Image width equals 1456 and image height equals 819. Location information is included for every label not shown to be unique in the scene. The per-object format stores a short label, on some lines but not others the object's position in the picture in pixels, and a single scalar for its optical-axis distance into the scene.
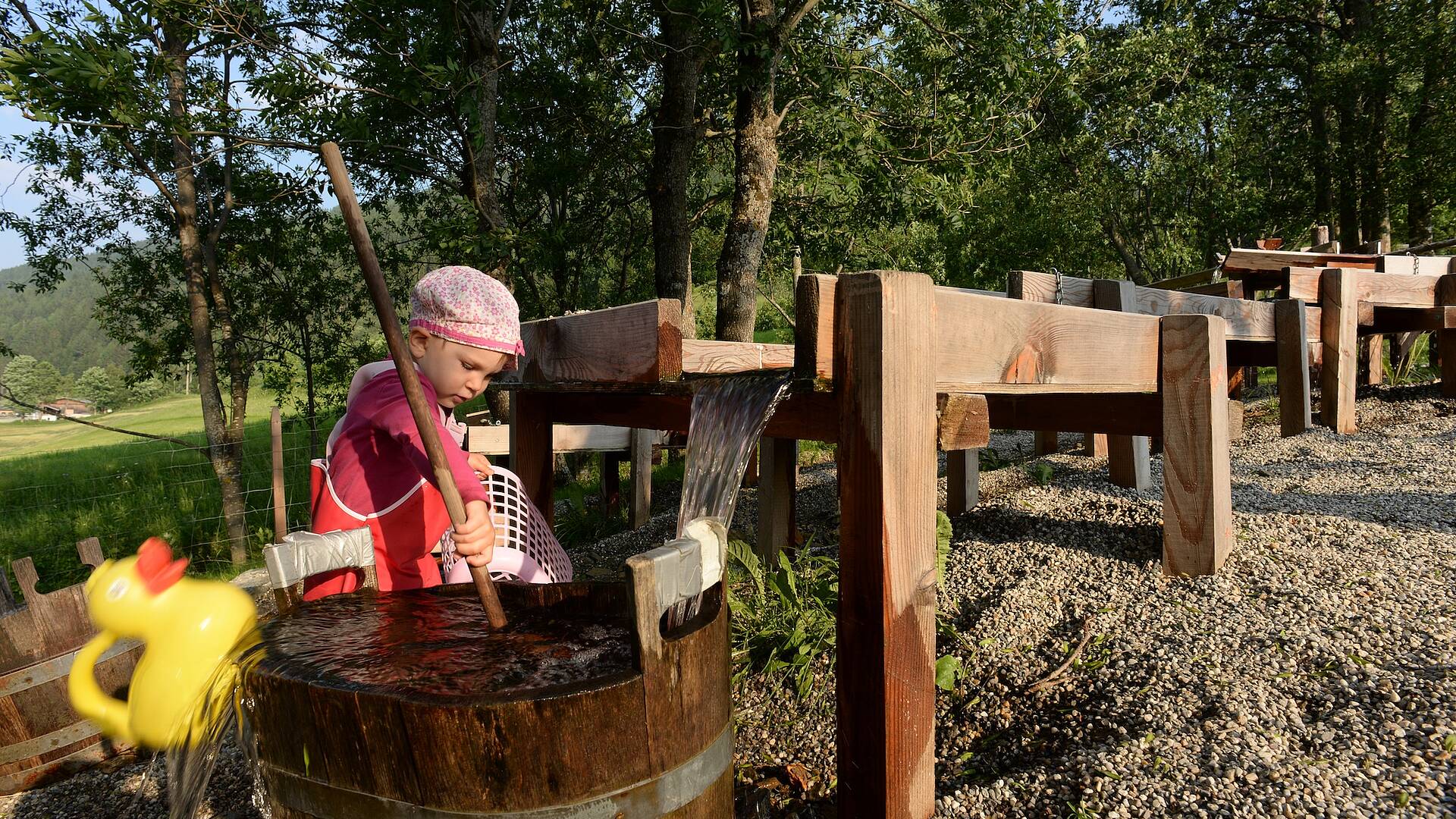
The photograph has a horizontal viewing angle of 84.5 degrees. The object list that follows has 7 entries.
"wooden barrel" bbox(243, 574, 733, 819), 1.38
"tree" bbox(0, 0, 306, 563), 6.21
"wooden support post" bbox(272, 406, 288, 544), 6.80
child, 2.46
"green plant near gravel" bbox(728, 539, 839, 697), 3.26
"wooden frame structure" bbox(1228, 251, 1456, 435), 5.95
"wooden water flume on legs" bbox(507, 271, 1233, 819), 2.08
